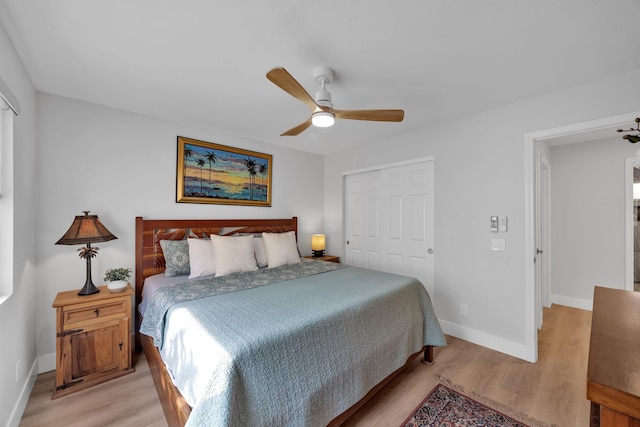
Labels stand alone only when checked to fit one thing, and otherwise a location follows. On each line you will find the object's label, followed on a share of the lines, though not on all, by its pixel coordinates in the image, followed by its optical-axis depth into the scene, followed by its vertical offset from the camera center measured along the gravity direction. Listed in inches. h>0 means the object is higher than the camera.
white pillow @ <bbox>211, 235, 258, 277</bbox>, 106.7 -16.6
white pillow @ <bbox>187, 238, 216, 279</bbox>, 103.7 -17.7
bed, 49.4 -28.2
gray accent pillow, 105.8 -17.3
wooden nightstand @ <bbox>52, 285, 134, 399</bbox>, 80.8 -39.7
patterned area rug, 69.6 -53.3
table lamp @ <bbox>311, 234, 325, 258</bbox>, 165.5 -18.3
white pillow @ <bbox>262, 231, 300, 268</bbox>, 123.6 -16.6
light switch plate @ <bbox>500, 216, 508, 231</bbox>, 105.2 -2.9
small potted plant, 92.0 -23.1
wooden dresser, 30.9 -20.4
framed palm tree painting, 123.5 +19.6
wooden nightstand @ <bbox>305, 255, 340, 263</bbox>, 162.0 -26.3
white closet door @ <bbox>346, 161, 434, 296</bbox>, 132.0 -3.1
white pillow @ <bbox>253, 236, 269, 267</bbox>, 124.6 -17.7
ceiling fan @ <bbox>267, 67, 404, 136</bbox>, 69.5 +29.8
